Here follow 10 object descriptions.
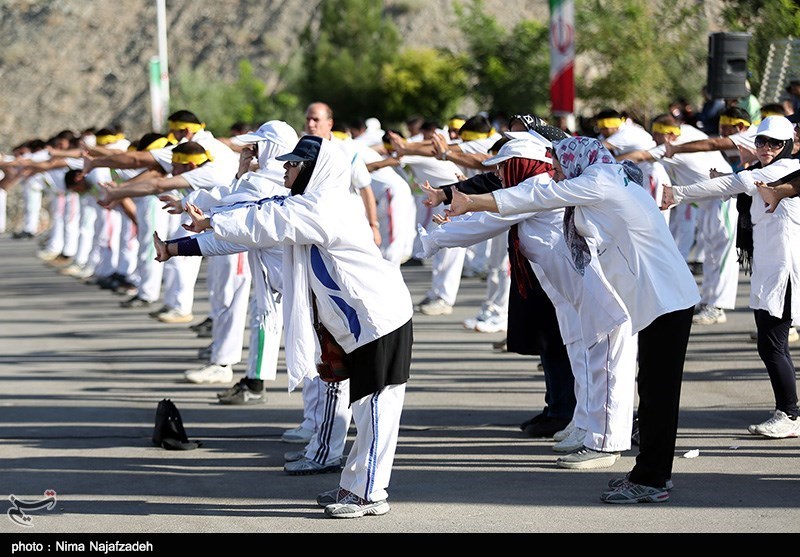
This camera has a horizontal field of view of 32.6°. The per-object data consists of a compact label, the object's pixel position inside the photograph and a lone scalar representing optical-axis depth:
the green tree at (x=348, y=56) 47.31
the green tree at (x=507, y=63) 40.84
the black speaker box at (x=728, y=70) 15.90
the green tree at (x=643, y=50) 34.06
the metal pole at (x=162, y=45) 44.69
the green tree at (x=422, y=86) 45.03
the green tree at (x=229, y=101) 50.28
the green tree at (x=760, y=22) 19.44
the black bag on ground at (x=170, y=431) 8.93
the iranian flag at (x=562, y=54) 26.28
